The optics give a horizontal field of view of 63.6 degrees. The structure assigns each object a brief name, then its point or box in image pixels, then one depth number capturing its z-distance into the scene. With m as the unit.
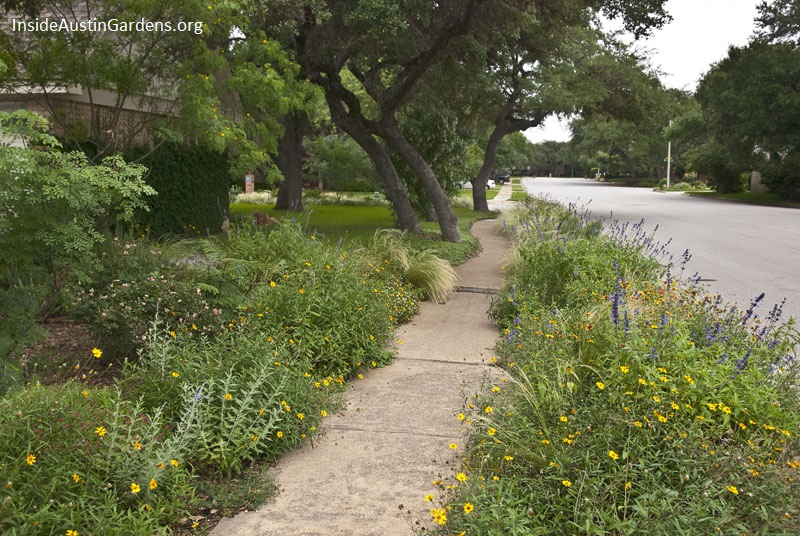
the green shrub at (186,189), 12.05
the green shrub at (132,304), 5.10
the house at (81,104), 9.04
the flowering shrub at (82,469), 2.84
